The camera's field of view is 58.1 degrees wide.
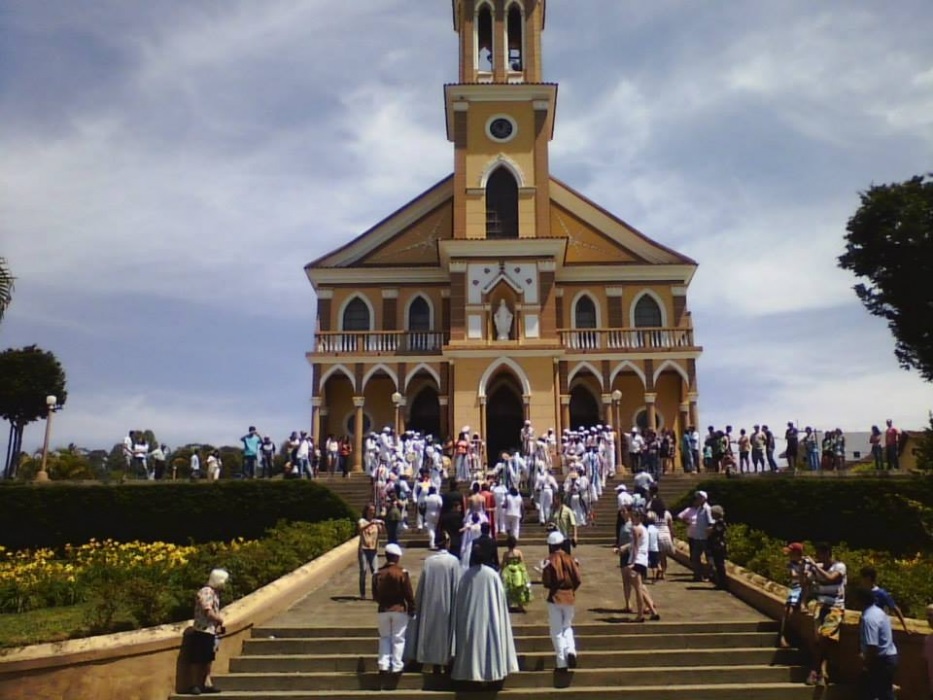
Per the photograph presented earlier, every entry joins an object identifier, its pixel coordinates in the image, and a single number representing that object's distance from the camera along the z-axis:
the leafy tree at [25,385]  41.00
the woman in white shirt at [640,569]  10.76
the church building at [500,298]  31.69
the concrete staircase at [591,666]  9.04
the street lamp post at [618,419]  30.61
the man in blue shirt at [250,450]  25.27
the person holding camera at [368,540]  12.76
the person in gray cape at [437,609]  8.91
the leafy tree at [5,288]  16.02
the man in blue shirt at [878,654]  8.12
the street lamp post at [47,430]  24.15
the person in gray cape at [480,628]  8.59
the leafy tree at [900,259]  30.91
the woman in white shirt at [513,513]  17.20
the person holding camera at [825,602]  9.06
